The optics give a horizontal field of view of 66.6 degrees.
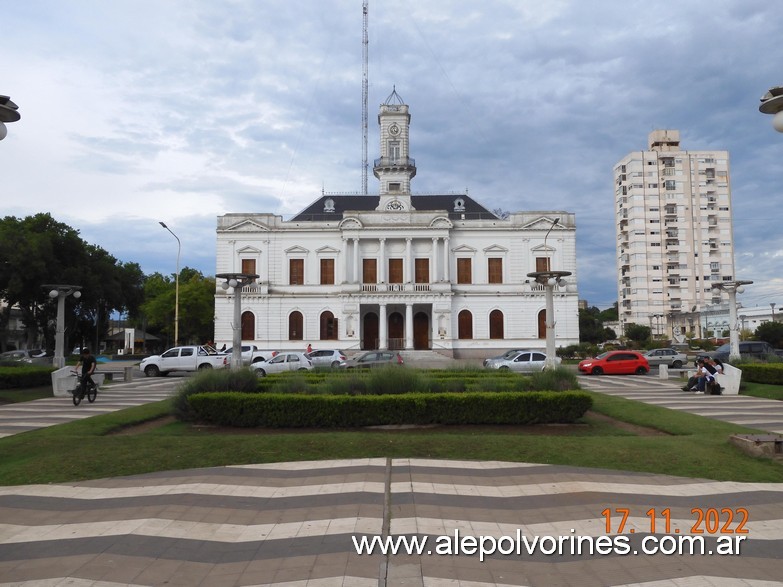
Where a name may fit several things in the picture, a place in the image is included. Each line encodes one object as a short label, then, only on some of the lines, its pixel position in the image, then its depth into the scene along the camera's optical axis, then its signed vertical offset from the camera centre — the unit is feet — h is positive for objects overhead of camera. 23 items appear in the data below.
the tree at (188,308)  198.39 +7.72
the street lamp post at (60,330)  83.82 +0.18
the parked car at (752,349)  111.90 -4.55
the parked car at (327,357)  103.48 -5.07
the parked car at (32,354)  112.50 -5.55
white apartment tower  297.12 +47.41
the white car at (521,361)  97.01 -5.70
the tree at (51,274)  140.05 +14.81
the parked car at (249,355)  107.04 -4.78
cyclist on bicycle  58.34 -3.54
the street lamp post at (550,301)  68.80 +3.22
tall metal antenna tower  231.77 +90.96
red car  105.19 -6.65
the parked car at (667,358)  121.70 -6.55
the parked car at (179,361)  103.76 -5.34
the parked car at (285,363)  94.17 -5.45
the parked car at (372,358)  95.04 -4.93
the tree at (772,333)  188.65 -2.56
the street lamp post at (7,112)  26.00 +9.71
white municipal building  162.09 +13.95
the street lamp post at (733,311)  85.71 +2.10
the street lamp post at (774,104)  25.36 +9.67
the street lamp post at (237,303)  65.66 +3.23
